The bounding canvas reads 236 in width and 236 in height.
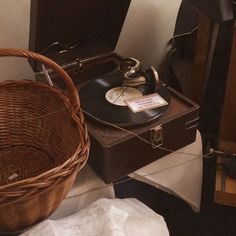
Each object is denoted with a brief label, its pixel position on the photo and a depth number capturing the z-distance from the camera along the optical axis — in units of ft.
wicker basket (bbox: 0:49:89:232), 2.37
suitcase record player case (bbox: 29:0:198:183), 2.83
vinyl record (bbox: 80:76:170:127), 2.93
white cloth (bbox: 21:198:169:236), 2.47
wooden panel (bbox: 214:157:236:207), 3.56
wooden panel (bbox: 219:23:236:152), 3.56
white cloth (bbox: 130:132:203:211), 3.21
